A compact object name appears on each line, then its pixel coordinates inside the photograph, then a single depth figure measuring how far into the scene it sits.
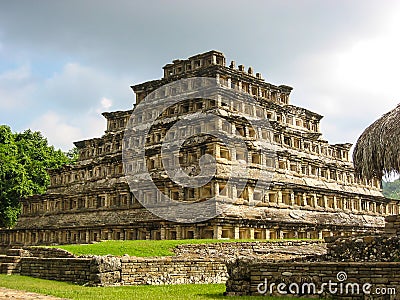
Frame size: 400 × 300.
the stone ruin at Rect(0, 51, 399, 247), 30.88
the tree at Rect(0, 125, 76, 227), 40.09
